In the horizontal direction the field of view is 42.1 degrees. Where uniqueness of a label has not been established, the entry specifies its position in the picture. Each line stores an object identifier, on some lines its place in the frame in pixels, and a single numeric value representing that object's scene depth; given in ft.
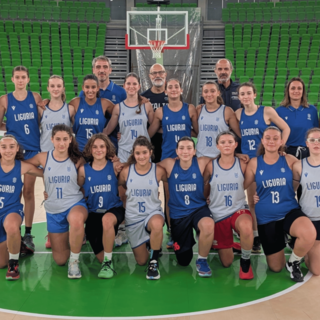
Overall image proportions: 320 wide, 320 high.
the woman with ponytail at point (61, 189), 13.39
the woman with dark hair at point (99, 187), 13.44
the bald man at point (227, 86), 16.43
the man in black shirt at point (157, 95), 16.69
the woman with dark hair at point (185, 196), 13.32
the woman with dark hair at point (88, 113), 15.31
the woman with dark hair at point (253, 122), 14.62
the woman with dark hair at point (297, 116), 15.47
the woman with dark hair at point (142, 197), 13.21
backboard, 43.21
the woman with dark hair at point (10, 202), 12.64
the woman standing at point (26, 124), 15.28
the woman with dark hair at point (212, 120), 15.07
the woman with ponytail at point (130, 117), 15.58
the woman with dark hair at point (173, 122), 15.46
